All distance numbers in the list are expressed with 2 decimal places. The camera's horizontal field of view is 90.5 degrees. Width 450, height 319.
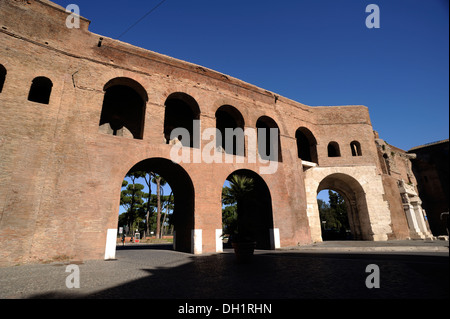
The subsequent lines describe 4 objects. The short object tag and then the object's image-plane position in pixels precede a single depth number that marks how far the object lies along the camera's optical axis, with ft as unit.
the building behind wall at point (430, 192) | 75.87
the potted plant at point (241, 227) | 24.57
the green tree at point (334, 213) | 114.01
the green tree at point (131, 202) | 117.37
